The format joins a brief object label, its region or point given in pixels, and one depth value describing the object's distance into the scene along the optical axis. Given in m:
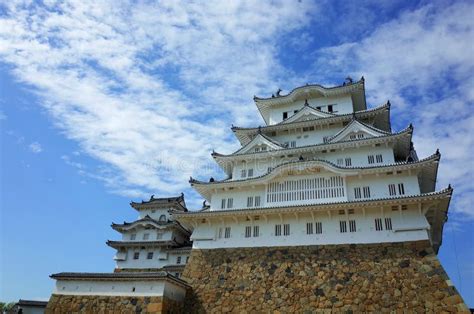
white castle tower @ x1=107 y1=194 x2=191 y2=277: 35.72
